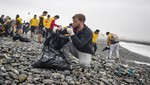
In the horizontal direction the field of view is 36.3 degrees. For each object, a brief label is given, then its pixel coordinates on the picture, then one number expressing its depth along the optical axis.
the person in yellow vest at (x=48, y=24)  14.03
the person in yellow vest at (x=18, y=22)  17.44
